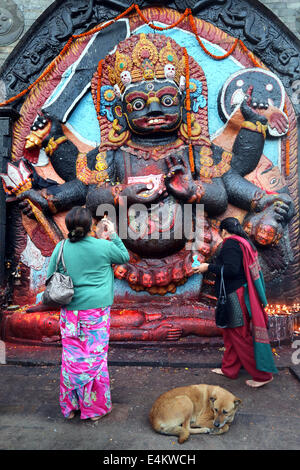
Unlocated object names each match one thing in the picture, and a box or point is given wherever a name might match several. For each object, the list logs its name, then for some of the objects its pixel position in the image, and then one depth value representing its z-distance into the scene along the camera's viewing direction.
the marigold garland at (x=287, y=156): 5.72
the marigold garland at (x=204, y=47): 5.90
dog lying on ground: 2.60
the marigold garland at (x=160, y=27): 5.86
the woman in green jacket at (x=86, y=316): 2.83
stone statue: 5.29
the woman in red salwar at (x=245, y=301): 3.49
